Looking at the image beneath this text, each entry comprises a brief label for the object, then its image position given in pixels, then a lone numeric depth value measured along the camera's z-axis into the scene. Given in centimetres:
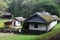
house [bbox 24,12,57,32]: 1514
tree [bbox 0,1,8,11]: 3727
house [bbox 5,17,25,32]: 2131
